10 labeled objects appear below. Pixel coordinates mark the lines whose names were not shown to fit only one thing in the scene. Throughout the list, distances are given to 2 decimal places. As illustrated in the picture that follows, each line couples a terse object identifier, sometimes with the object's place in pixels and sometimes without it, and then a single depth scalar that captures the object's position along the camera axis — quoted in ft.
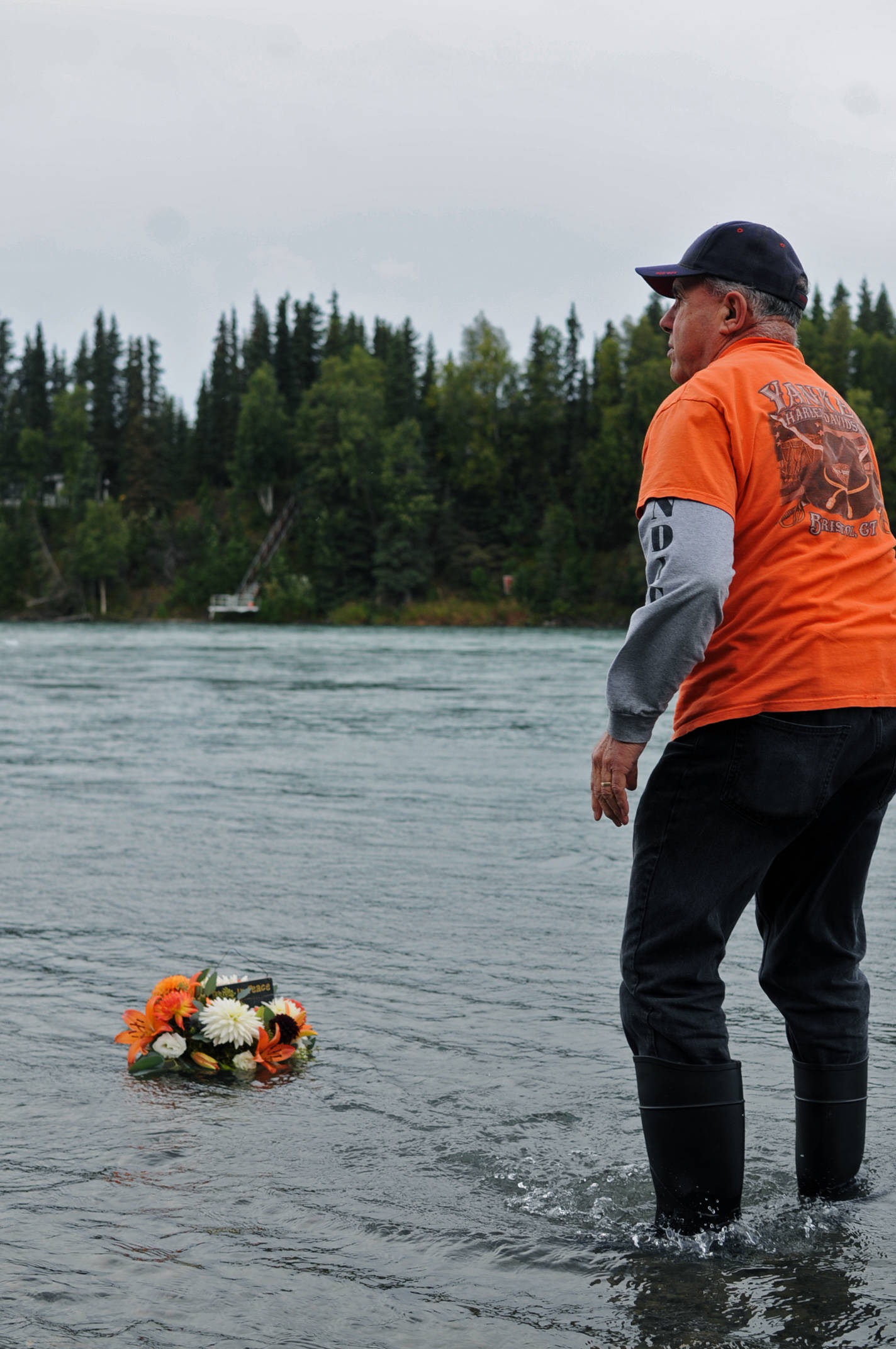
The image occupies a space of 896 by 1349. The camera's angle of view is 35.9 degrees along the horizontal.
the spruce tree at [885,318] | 386.73
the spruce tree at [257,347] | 409.69
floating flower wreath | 14.42
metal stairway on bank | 302.04
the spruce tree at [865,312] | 392.06
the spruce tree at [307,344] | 406.00
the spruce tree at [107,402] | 412.36
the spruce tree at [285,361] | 405.80
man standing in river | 9.37
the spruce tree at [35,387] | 437.17
